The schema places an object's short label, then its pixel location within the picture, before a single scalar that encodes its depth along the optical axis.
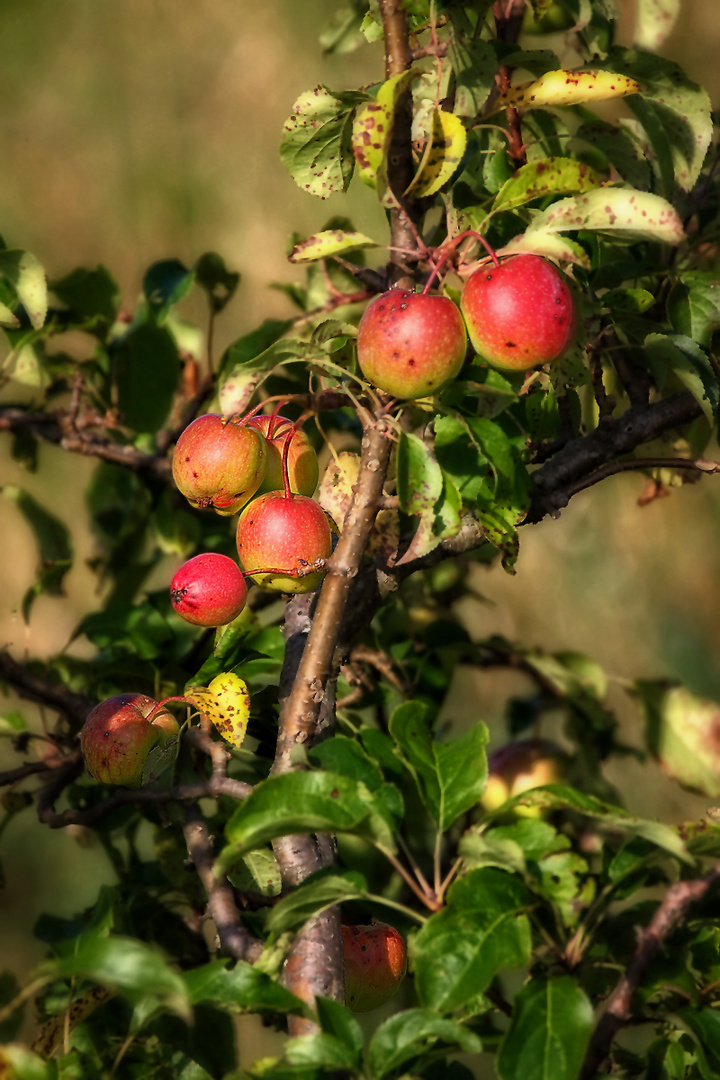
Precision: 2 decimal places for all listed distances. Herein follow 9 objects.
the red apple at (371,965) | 4.13
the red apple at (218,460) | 4.15
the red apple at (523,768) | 4.45
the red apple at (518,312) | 4.10
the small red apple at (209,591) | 4.16
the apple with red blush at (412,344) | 4.09
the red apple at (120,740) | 4.16
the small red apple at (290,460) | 4.19
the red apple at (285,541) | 4.13
